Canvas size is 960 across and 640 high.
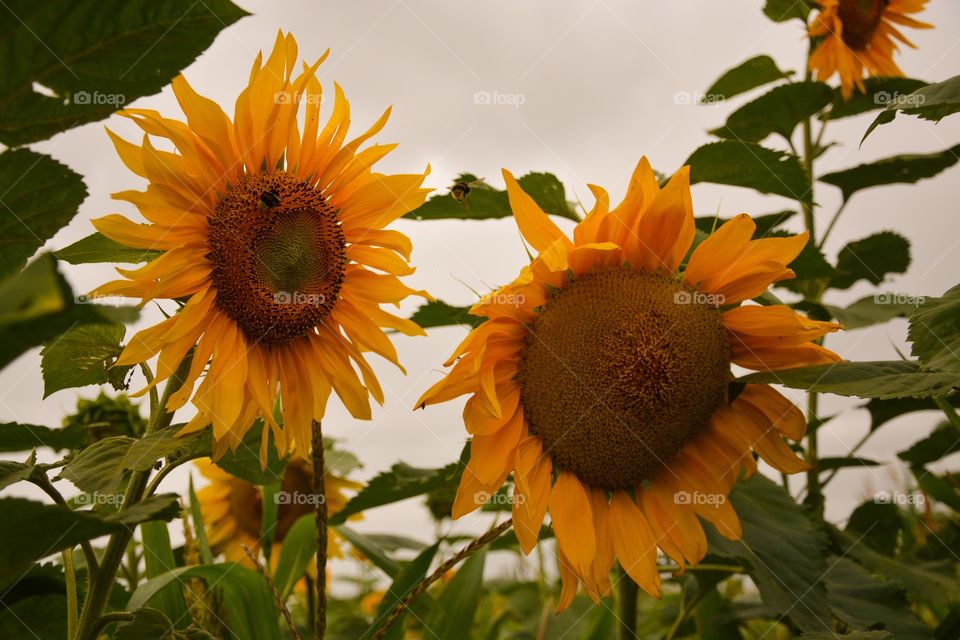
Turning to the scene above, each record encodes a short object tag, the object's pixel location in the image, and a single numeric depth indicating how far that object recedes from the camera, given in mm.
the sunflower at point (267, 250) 1010
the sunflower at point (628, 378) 1100
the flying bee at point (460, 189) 1320
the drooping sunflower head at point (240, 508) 2135
